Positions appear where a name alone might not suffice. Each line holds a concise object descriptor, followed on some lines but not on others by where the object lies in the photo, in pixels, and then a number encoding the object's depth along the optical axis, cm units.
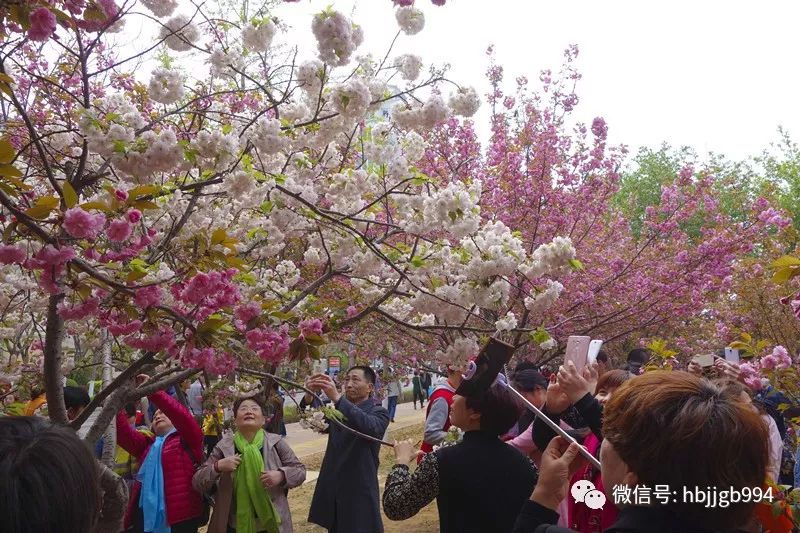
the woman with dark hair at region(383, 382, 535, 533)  256
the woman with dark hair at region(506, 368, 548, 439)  416
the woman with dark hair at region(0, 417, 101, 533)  120
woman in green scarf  418
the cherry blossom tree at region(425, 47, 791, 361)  878
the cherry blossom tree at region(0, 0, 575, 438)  254
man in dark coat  424
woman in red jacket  424
